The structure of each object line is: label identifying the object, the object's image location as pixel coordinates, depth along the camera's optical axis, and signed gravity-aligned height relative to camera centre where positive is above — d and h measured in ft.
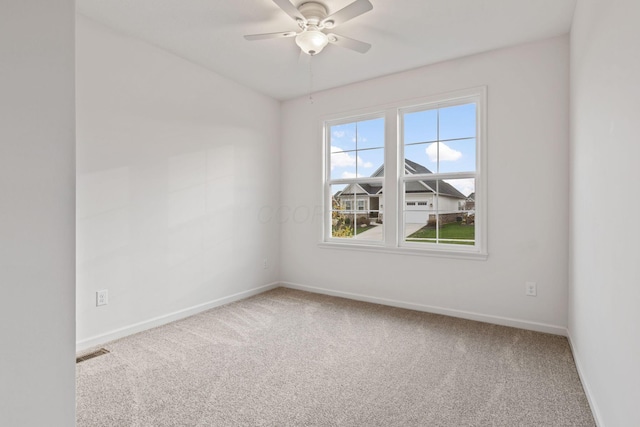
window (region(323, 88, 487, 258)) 11.30 +1.34
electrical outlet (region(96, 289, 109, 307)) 9.01 -2.32
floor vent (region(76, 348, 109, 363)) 8.06 -3.57
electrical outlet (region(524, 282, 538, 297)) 10.00 -2.30
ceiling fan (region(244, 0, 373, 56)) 7.52 +4.59
